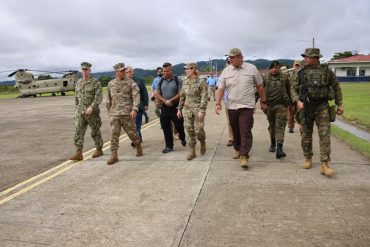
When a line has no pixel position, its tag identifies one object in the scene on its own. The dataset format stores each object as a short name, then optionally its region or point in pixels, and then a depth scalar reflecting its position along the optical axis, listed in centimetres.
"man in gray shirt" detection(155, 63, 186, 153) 863
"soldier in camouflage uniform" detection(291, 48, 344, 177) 639
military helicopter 5003
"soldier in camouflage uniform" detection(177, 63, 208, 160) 794
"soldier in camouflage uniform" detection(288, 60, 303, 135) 1062
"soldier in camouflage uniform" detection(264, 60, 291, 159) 784
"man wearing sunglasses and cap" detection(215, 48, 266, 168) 696
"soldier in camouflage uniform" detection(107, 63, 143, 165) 794
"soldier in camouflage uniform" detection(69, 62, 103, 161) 800
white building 6928
